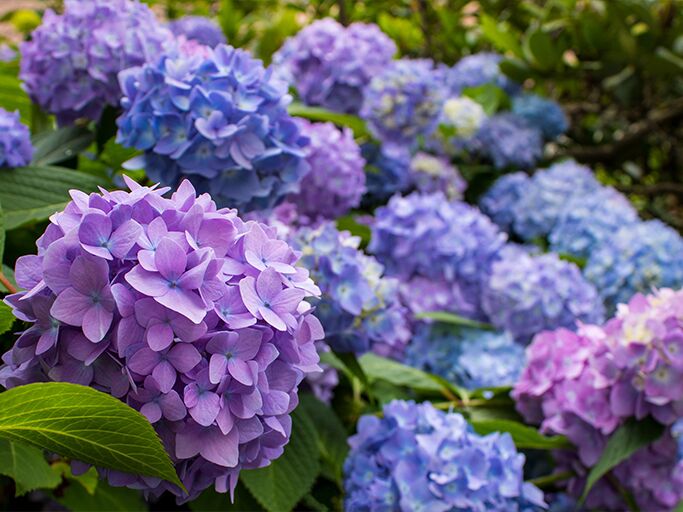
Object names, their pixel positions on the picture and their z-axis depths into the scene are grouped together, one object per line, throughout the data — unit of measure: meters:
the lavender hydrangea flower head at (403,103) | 1.62
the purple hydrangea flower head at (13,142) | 0.92
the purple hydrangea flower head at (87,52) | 1.03
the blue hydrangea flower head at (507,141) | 2.02
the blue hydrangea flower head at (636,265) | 1.49
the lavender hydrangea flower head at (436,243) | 1.38
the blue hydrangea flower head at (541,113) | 2.14
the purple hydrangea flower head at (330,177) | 1.30
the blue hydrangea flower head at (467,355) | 1.31
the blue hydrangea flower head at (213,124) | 0.88
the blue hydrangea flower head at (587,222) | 1.66
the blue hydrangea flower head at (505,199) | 1.90
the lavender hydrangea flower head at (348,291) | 1.00
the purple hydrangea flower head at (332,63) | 1.58
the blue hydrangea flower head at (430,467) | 0.92
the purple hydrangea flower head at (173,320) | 0.53
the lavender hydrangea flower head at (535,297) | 1.38
